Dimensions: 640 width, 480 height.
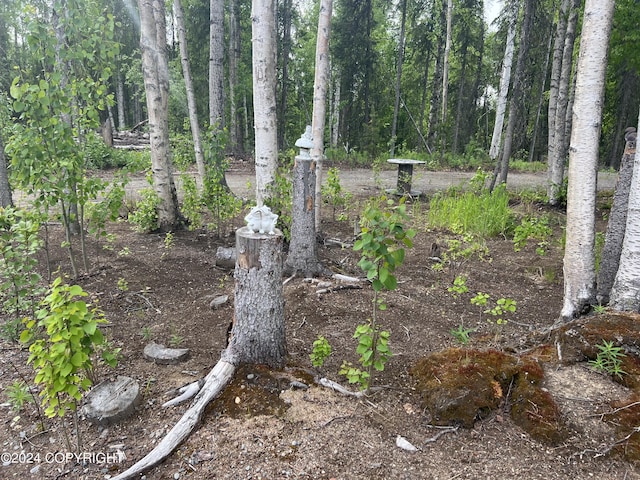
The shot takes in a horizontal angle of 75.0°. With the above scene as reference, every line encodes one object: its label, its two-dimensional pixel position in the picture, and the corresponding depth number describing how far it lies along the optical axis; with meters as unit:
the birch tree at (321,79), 5.57
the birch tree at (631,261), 2.87
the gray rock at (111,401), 2.47
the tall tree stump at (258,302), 2.65
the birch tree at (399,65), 15.93
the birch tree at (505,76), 14.76
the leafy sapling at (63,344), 1.99
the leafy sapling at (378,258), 2.37
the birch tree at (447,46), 16.05
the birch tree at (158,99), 5.74
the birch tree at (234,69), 16.53
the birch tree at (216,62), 9.62
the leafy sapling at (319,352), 2.77
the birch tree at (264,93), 4.69
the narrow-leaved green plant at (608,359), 2.52
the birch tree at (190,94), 7.35
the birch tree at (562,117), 8.23
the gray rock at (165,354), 3.10
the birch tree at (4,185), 5.92
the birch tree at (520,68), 7.98
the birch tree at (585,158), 2.99
